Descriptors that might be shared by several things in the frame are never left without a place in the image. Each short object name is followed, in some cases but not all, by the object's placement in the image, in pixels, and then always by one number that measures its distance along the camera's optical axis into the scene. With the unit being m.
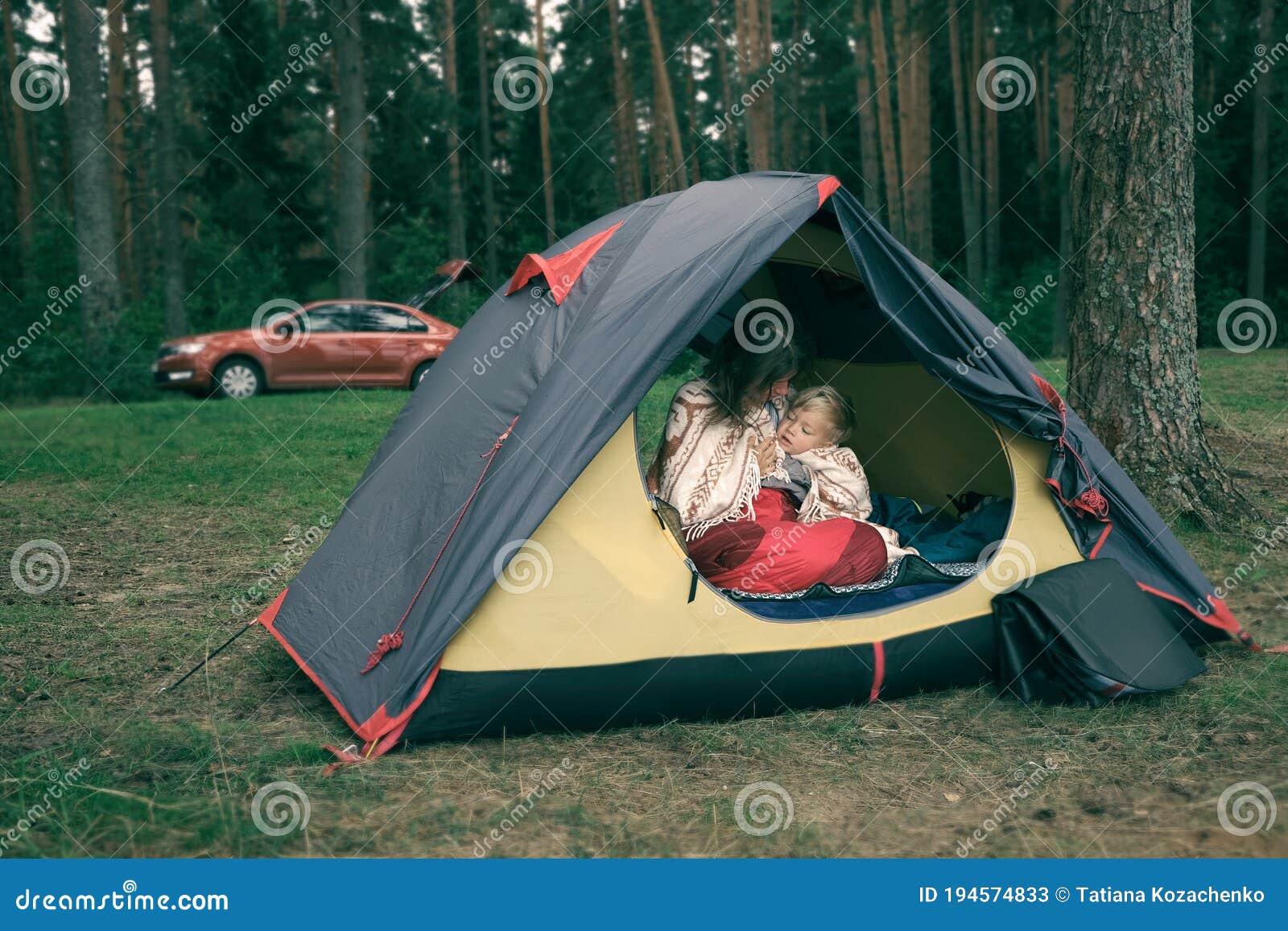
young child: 4.25
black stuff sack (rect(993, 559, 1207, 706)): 3.43
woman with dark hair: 3.79
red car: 12.36
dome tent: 3.16
